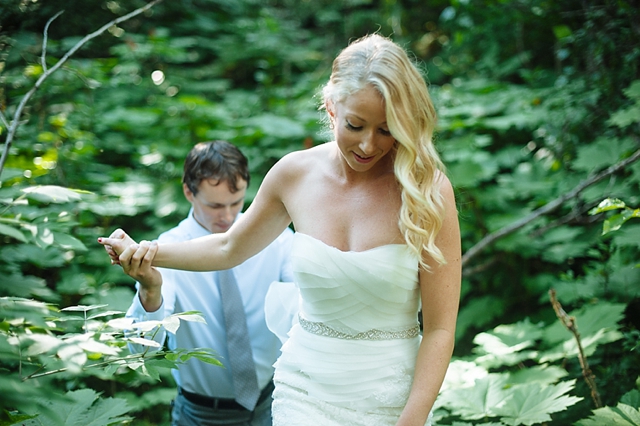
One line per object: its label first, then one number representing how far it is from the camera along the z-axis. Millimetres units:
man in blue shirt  2471
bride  1719
